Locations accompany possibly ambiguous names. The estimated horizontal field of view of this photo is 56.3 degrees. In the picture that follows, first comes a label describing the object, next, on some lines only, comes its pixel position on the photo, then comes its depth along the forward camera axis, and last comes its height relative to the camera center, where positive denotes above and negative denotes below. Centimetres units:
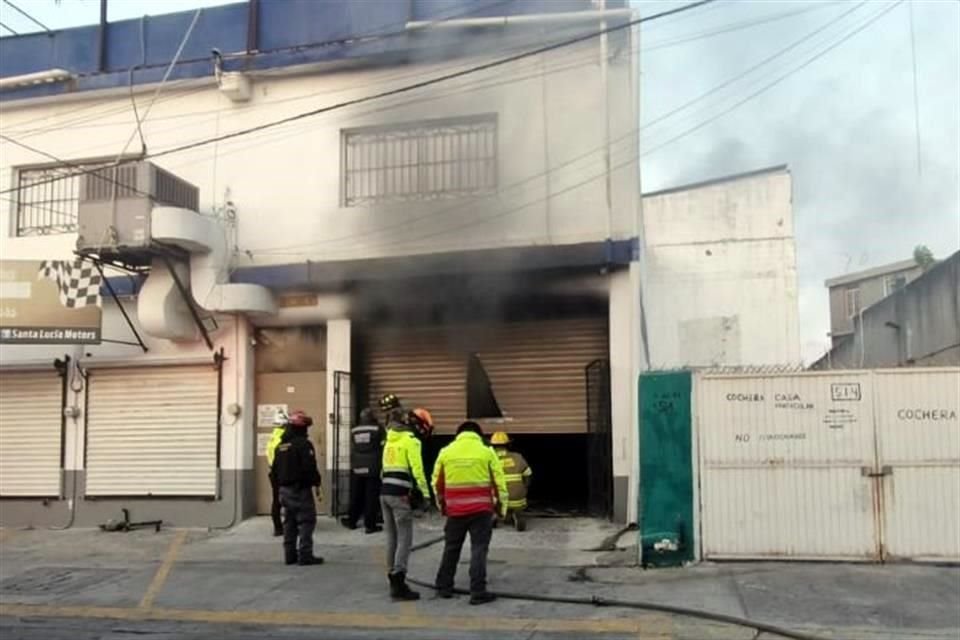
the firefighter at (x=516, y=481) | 938 -93
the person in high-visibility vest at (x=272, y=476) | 905 -81
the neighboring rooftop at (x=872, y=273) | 2861 +395
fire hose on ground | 561 -148
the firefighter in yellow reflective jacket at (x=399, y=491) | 677 -77
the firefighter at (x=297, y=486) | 814 -84
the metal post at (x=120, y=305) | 1088 +108
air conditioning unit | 997 +207
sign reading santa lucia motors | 1065 +109
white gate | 734 -61
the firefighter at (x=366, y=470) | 966 -83
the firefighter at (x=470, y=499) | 658 -79
